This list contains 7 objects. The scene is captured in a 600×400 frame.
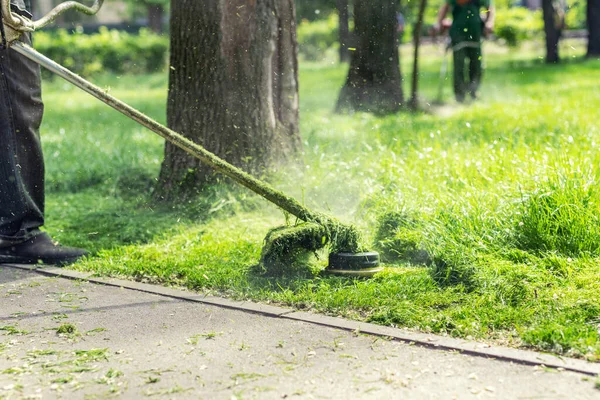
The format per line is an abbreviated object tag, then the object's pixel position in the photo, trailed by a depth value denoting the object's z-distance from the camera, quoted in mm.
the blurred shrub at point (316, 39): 28234
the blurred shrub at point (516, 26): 24484
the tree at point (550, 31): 20281
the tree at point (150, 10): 33022
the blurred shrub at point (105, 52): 21000
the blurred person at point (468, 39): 11641
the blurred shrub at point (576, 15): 28442
